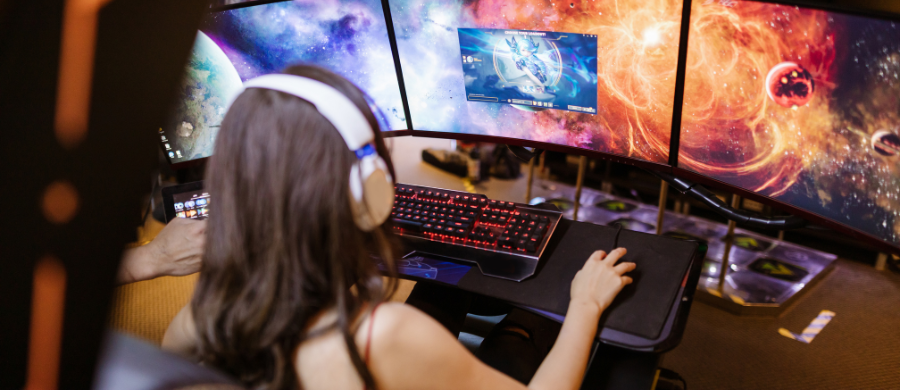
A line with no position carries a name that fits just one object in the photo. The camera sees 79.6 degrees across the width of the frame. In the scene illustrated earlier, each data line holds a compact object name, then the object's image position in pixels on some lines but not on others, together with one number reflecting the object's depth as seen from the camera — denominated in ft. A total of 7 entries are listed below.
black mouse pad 2.63
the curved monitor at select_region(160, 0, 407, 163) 3.88
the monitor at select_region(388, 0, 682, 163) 3.41
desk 2.55
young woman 1.87
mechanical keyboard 3.12
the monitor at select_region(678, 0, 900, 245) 2.54
